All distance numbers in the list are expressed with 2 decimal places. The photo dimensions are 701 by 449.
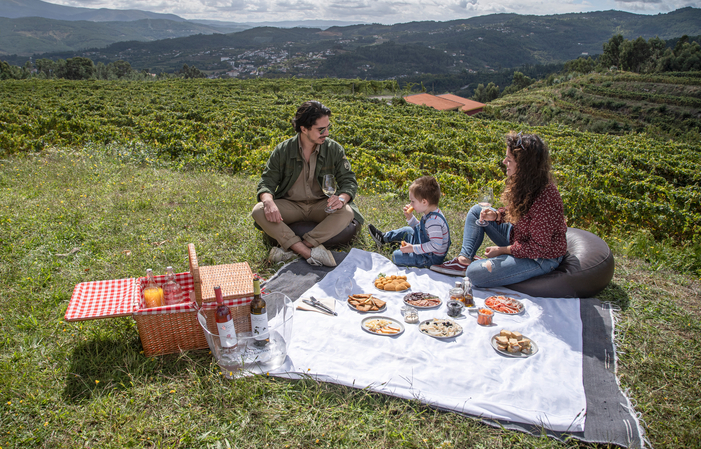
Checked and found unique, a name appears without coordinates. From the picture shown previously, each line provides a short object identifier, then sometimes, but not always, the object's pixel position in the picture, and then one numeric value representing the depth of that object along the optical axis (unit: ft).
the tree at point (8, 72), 185.45
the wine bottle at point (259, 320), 9.29
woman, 12.30
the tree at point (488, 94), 338.54
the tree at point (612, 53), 312.34
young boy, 14.28
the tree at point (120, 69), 244.83
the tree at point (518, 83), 352.49
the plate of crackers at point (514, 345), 9.87
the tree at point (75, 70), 222.69
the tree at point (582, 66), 327.88
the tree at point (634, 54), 298.76
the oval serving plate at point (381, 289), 13.17
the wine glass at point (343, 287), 13.06
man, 14.92
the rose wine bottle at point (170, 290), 10.53
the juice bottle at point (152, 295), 10.03
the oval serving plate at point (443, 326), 10.54
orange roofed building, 196.87
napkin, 11.90
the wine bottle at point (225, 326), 8.98
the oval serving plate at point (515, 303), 11.74
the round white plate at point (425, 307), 11.99
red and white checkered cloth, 9.18
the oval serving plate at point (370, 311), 11.80
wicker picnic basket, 9.25
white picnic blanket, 8.38
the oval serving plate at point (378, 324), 10.66
